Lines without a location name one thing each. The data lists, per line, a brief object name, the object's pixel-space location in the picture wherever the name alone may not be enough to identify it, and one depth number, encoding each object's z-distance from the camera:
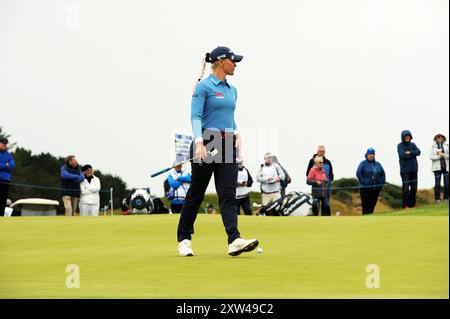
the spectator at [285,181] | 25.23
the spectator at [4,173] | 22.38
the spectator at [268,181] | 24.05
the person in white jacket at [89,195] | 23.31
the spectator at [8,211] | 23.89
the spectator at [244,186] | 23.33
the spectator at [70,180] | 23.62
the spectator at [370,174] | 24.56
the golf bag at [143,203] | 23.52
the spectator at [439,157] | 25.70
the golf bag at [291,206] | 22.80
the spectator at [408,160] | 24.80
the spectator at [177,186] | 21.97
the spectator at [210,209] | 29.19
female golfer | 11.83
